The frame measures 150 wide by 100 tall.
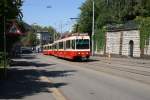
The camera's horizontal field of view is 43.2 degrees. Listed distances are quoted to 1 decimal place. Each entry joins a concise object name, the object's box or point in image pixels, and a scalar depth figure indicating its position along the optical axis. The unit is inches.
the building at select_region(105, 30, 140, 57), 1140.0
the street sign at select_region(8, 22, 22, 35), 388.7
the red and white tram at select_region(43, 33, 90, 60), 792.9
